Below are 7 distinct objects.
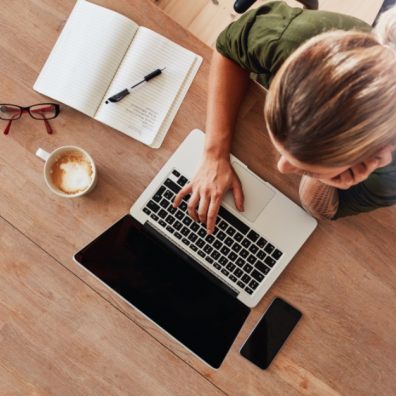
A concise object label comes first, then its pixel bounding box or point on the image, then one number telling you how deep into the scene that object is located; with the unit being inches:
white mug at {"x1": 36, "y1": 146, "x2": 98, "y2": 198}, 33.5
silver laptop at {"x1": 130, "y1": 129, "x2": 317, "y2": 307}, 34.5
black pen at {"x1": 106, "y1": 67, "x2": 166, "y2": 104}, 35.2
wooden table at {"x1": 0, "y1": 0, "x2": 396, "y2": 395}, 34.8
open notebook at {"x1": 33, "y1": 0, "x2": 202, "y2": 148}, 35.4
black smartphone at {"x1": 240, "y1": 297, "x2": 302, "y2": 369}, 34.6
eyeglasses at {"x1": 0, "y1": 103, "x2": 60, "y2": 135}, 35.6
